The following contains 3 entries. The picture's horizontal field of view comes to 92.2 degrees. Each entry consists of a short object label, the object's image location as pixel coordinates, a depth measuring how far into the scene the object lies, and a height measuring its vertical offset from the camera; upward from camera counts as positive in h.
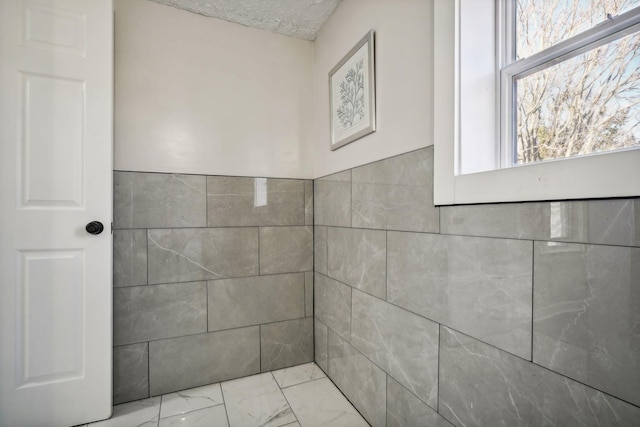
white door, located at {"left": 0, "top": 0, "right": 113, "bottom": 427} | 1.47 +0.03
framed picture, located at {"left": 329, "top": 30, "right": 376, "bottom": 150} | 1.55 +0.68
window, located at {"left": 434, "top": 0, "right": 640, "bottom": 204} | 0.77 +0.36
